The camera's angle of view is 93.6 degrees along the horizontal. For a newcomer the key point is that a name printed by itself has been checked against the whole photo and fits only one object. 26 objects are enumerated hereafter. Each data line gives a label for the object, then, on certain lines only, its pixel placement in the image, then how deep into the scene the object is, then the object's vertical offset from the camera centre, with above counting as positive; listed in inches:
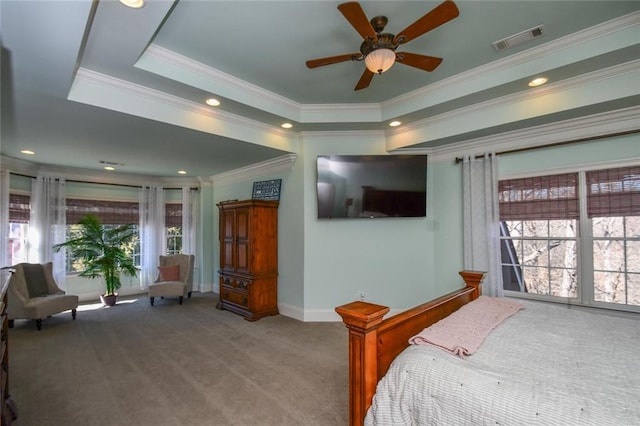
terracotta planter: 213.0 -55.7
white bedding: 45.9 -28.7
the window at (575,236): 115.9 -7.3
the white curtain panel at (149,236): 255.3 -12.9
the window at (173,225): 267.1 -3.6
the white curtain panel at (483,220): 140.5 -0.3
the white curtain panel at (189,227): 264.4 -5.3
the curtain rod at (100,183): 203.1 +30.9
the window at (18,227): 198.2 -3.5
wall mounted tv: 157.2 +19.1
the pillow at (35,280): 175.8 -34.8
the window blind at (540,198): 127.0 +9.6
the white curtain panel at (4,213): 185.3 +5.5
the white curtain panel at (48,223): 206.8 -1.0
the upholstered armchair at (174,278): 214.5 -43.1
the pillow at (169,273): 227.0 -39.5
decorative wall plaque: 192.4 +20.6
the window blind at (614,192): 113.5 +10.5
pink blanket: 64.6 -26.7
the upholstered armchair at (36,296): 160.9 -43.0
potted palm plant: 215.8 -23.0
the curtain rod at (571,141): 113.1 +32.0
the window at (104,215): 229.0 +5.3
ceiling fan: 69.1 +47.2
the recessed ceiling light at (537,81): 109.1 +50.9
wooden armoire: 178.7 -24.2
